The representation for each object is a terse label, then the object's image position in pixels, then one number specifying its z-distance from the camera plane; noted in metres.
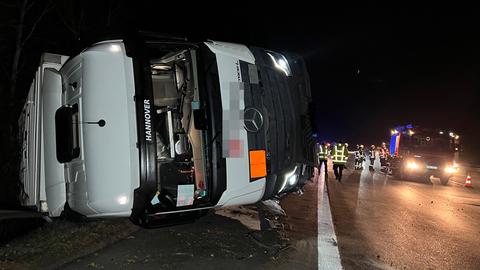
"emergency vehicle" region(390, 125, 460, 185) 15.19
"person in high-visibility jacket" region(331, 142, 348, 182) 13.81
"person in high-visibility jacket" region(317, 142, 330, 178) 14.41
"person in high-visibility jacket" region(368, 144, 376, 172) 20.30
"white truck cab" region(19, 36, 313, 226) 4.07
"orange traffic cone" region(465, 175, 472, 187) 14.70
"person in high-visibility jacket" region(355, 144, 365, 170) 19.59
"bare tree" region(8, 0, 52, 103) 13.18
